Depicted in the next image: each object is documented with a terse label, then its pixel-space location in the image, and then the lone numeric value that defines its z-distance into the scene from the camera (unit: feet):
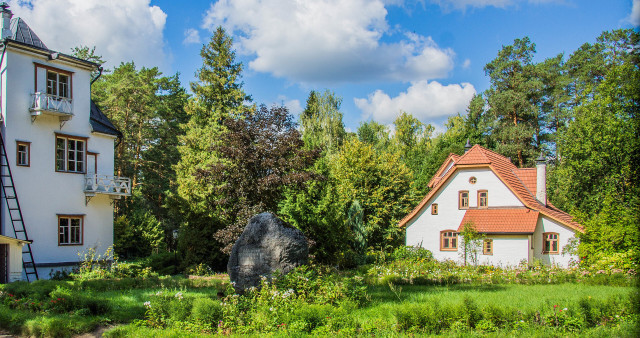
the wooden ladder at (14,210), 66.33
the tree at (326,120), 163.11
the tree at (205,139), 81.35
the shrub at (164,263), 79.39
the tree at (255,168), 65.46
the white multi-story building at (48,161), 67.82
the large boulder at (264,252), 43.50
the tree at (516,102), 142.10
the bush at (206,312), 31.05
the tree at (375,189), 115.96
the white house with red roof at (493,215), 89.35
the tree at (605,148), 91.05
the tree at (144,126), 121.60
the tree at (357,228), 97.86
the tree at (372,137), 185.70
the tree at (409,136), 182.19
